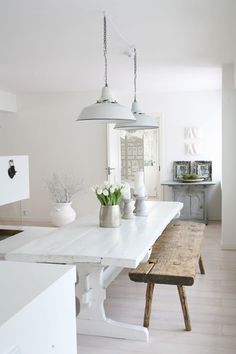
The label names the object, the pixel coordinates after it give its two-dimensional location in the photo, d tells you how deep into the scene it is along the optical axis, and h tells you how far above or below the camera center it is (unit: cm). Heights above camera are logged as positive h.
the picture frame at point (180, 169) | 715 -21
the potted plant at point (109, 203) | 323 -36
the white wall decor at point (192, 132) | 704 +44
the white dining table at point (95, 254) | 254 -61
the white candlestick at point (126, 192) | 352 -30
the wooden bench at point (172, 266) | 280 -80
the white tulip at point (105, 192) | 322 -27
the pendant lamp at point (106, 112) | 291 +34
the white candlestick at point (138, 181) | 375 -22
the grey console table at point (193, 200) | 675 -72
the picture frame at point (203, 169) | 703 -21
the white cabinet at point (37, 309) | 113 -47
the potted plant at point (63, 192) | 671 -60
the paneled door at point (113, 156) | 700 +4
